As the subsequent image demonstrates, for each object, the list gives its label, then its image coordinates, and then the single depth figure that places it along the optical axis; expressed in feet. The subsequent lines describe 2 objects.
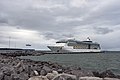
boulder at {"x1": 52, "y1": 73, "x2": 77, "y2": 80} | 13.60
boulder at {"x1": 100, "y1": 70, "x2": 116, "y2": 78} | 18.41
